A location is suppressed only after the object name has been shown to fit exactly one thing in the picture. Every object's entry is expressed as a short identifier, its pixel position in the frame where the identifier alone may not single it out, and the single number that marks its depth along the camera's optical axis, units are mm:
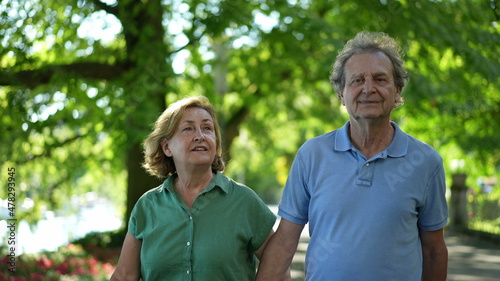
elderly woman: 3197
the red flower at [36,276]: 8398
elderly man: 2875
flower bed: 8586
